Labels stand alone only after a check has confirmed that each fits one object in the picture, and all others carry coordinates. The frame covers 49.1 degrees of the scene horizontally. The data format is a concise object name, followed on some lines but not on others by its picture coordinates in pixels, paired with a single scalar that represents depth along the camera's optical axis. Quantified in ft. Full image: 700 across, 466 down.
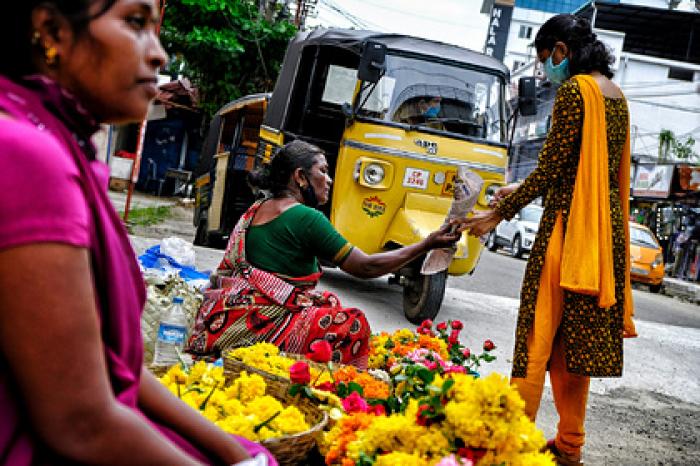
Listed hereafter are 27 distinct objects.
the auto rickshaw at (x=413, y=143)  25.45
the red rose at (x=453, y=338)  13.20
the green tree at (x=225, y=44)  57.67
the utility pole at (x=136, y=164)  32.94
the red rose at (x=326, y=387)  9.09
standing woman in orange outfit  11.50
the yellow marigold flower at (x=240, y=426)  6.99
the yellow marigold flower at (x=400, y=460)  6.21
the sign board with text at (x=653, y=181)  80.12
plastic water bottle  13.38
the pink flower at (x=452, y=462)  5.65
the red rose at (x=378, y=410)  8.03
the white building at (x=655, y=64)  118.32
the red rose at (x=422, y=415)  6.47
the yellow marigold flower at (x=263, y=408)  7.45
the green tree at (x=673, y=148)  92.22
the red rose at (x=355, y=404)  8.15
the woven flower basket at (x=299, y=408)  7.07
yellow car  62.75
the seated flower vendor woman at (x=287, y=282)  12.34
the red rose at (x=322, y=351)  10.30
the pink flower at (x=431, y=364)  9.94
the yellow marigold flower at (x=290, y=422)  7.30
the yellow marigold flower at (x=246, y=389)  8.14
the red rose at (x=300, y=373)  8.53
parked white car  73.41
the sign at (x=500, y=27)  217.77
